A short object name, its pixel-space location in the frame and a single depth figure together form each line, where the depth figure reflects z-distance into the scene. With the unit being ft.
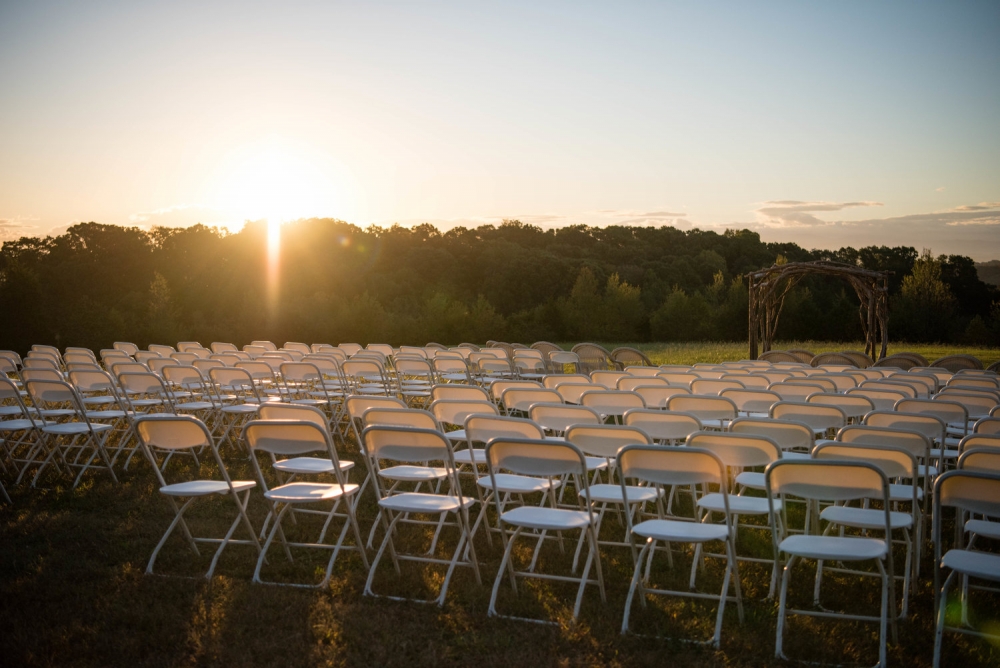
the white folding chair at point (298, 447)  13.58
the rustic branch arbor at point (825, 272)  56.49
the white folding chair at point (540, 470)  12.30
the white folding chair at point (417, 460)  13.17
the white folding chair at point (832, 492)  10.85
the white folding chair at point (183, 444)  14.14
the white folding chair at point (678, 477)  11.62
